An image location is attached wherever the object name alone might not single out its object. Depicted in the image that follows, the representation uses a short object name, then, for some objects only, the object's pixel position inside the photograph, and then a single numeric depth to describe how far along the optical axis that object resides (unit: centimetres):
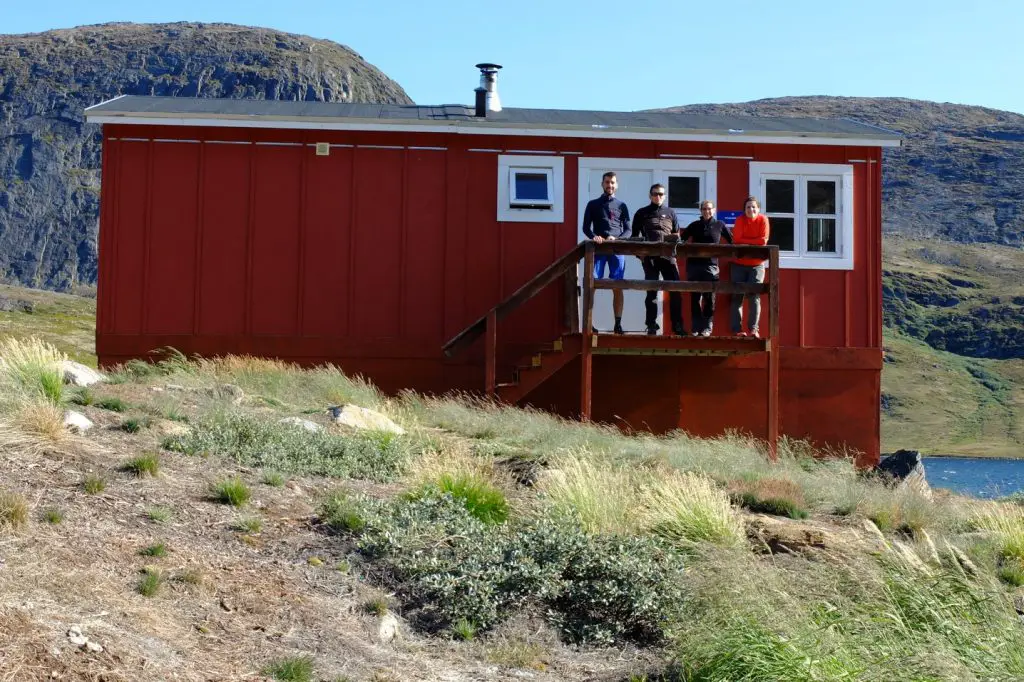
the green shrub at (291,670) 582
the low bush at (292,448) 921
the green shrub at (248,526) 759
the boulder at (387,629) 665
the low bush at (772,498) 945
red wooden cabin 1540
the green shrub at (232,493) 801
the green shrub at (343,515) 787
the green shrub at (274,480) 859
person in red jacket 1393
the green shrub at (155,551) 682
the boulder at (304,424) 1052
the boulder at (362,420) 1119
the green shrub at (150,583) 633
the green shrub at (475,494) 843
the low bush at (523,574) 707
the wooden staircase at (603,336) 1330
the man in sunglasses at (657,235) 1356
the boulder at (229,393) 1192
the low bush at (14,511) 674
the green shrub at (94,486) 762
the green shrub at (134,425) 952
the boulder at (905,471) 1132
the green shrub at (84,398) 1040
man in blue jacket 1356
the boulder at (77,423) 915
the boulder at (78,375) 1178
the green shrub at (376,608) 689
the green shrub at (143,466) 820
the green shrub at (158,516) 739
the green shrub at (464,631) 683
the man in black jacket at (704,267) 1390
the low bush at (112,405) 1032
